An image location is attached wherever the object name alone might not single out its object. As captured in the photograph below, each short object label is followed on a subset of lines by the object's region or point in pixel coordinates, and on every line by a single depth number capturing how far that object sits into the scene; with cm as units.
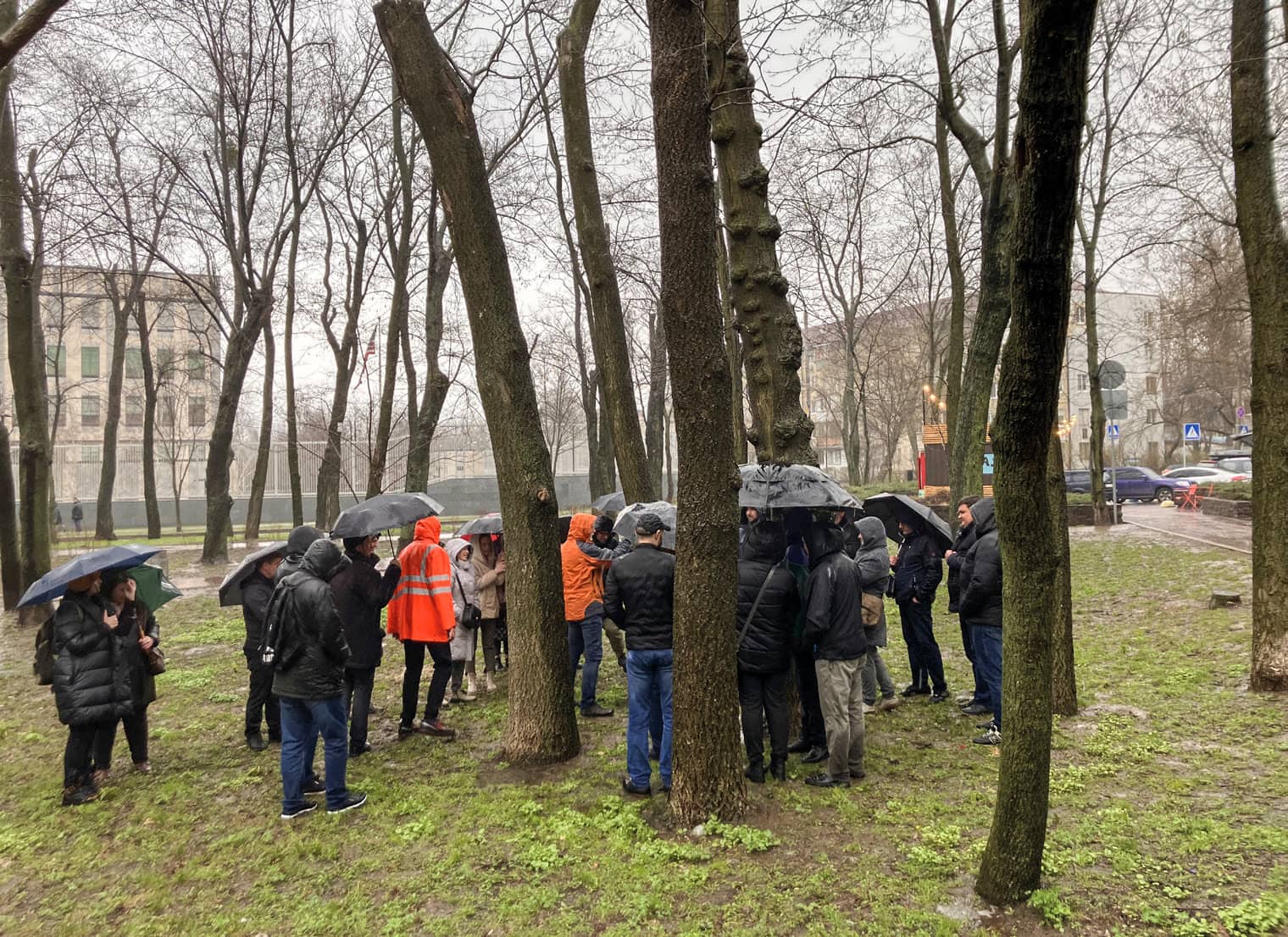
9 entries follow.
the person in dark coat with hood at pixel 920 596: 713
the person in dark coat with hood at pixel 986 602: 606
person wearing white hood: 743
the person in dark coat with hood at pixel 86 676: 527
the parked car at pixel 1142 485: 3212
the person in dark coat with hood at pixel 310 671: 490
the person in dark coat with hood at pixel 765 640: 509
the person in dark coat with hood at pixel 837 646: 513
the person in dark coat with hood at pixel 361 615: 597
